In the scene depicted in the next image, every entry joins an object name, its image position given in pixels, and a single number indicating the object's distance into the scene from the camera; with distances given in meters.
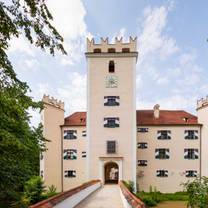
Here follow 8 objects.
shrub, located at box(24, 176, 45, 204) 13.94
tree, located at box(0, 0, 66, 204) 3.46
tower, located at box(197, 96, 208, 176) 22.97
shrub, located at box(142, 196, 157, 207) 17.75
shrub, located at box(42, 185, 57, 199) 14.54
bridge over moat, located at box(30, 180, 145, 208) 7.47
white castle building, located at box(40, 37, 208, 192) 22.19
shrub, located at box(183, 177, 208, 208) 5.22
